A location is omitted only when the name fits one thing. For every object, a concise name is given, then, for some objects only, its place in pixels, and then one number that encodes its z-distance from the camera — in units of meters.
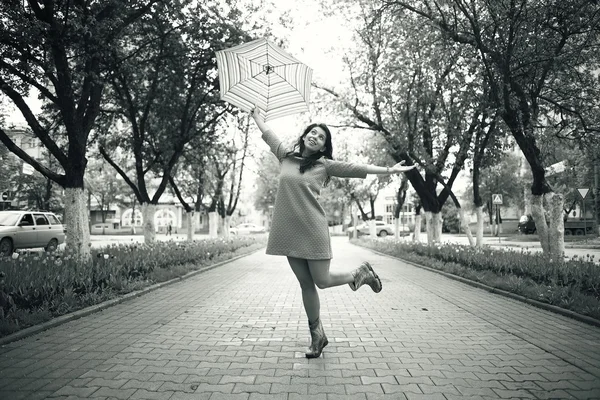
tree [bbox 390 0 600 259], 9.64
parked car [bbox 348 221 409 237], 49.80
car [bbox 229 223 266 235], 53.47
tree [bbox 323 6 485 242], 12.59
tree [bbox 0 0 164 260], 8.75
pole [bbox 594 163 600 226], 22.56
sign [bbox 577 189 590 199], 20.04
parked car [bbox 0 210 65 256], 16.38
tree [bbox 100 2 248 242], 12.50
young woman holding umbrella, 3.80
